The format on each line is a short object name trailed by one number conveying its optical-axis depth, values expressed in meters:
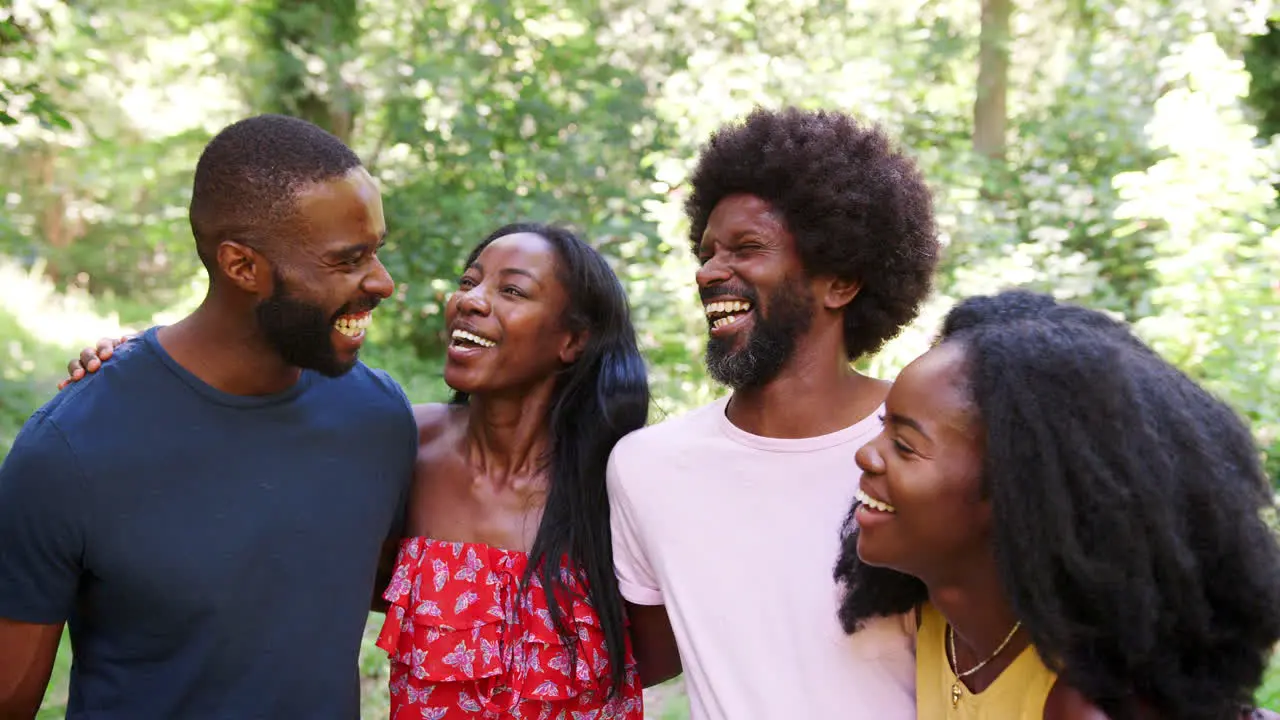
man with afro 2.41
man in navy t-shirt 2.24
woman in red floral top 2.76
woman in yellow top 1.63
